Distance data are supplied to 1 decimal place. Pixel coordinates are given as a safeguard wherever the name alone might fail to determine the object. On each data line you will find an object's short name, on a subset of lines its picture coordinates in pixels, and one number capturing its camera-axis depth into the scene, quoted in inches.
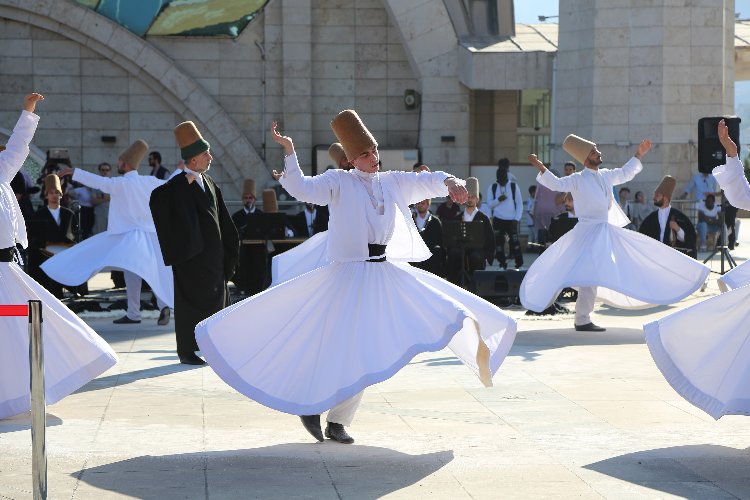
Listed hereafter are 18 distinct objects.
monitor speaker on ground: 690.8
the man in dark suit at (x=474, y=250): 742.5
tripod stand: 804.0
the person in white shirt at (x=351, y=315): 315.0
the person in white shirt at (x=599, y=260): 569.0
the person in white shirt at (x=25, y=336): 363.3
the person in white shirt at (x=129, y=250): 596.4
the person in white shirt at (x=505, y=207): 940.0
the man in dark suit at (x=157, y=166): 845.9
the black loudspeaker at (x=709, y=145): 813.2
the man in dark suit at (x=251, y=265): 751.1
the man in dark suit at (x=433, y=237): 732.7
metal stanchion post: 249.8
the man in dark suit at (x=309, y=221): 768.3
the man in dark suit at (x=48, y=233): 689.0
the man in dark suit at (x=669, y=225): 757.3
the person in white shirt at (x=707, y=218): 1029.2
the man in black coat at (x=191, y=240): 477.1
